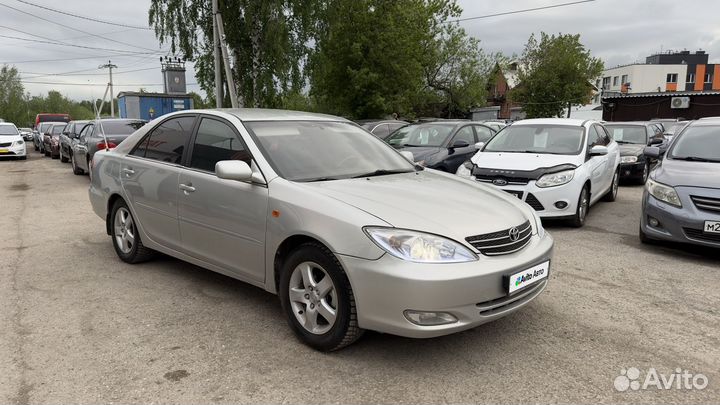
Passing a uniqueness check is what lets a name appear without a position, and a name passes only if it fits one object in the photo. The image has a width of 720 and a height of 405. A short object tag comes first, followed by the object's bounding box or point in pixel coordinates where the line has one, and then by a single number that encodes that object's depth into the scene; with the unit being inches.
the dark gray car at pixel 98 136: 461.9
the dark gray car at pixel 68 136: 603.8
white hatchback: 274.5
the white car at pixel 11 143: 788.6
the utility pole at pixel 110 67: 2142.0
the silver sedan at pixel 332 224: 115.5
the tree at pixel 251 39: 763.4
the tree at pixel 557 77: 1683.1
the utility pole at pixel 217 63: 698.2
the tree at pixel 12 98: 3434.1
